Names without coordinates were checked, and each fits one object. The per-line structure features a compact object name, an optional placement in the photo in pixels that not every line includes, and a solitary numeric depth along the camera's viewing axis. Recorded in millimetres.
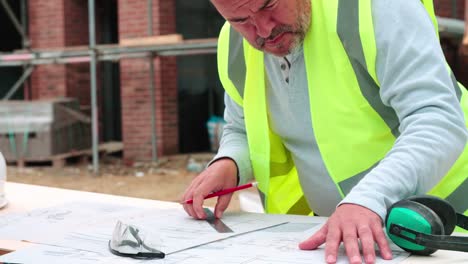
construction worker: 1540
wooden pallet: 9750
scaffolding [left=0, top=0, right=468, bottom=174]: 8438
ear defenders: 1376
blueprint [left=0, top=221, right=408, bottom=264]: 1428
